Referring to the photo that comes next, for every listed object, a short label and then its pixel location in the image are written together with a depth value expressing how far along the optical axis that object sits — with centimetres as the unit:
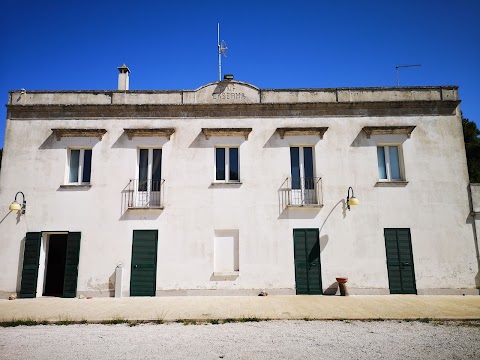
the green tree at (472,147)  2433
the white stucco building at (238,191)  1284
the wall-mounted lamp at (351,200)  1270
